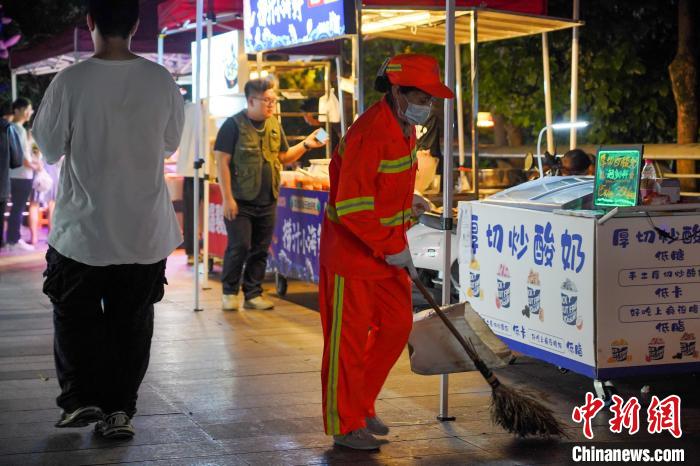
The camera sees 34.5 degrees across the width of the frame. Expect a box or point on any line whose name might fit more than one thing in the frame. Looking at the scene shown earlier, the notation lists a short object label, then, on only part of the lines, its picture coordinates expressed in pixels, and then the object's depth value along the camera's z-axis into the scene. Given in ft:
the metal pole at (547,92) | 36.94
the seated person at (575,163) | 30.35
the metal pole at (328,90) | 42.06
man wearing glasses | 33.60
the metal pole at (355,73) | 32.24
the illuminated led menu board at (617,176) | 21.54
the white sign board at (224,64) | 40.78
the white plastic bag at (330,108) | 41.60
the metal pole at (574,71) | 35.73
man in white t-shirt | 18.85
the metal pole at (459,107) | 39.81
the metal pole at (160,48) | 48.73
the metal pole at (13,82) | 74.74
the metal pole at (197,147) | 34.04
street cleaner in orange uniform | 18.56
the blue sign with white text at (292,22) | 30.81
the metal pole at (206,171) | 36.40
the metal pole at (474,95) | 34.30
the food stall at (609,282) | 21.08
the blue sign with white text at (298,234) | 34.53
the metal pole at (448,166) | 20.74
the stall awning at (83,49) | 58.44
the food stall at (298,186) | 31.91
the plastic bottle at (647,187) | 22.11
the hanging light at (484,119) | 54.49
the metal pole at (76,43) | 61.00
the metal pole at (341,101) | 35.22
